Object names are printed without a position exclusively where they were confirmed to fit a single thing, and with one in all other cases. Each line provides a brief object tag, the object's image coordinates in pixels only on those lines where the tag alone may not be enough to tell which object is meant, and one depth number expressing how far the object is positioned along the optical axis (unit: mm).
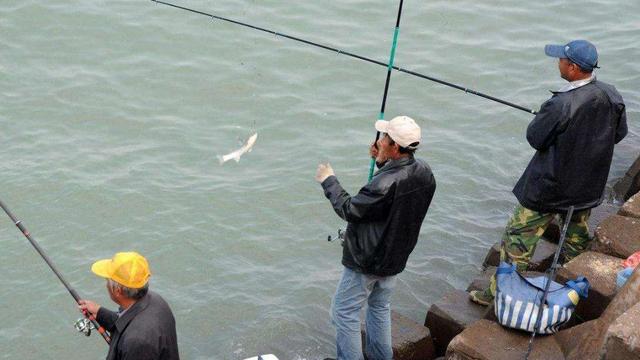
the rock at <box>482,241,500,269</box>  7820
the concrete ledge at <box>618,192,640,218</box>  7207
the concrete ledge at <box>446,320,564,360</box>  5418
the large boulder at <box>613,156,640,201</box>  8914
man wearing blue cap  5762
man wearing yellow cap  4270
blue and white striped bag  5492
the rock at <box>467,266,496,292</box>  7184
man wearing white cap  5051
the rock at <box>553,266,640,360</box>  4934
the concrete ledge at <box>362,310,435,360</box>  6109
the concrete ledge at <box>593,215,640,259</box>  6664
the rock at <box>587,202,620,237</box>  7931
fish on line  9516
